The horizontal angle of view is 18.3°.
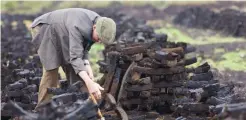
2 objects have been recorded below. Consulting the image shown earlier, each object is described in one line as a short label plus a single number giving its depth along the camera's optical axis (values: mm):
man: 12383
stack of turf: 14864
